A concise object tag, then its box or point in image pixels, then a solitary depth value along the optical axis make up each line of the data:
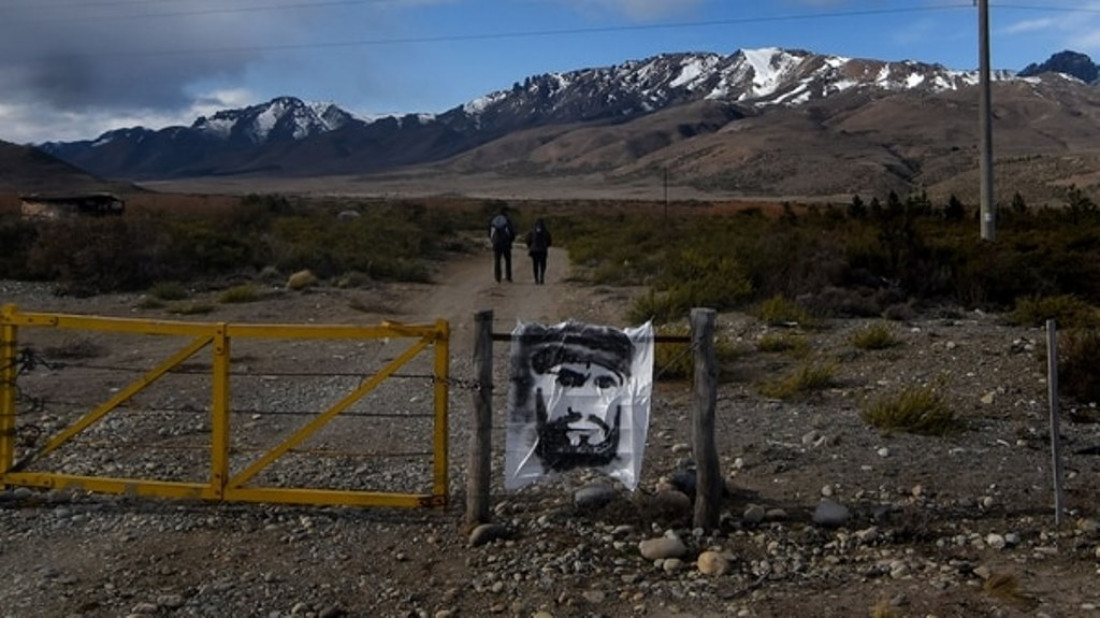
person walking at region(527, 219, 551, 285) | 23.59
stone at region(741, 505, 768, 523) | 7.33
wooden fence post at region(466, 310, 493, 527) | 7.27
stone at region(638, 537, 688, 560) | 6.80
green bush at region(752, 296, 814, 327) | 16.55
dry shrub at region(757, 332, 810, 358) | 13.91
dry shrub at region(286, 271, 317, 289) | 23.08
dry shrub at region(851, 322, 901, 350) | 13.96
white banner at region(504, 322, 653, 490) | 7.29
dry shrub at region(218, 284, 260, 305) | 20.73
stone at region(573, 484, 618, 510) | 7.61
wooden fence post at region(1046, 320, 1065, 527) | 7.18
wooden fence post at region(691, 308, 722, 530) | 7.11
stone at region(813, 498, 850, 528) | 7.28
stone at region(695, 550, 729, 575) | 6.56
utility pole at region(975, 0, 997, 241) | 23.83
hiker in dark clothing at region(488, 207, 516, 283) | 23.77
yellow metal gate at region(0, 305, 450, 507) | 7.54
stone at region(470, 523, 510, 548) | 7.07
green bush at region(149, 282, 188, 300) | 21.23
